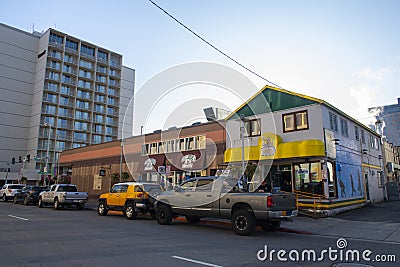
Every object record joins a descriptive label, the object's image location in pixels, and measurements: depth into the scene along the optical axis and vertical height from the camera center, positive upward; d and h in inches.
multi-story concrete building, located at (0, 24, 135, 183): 2475.4 +743.1
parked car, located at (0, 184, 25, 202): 1181.2 -37.5
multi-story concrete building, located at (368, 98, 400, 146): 3129.9 +723.0
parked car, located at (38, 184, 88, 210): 787.4 -39.1
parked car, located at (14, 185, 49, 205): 986.1 -44.0
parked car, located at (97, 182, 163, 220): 569.8 -29.3
